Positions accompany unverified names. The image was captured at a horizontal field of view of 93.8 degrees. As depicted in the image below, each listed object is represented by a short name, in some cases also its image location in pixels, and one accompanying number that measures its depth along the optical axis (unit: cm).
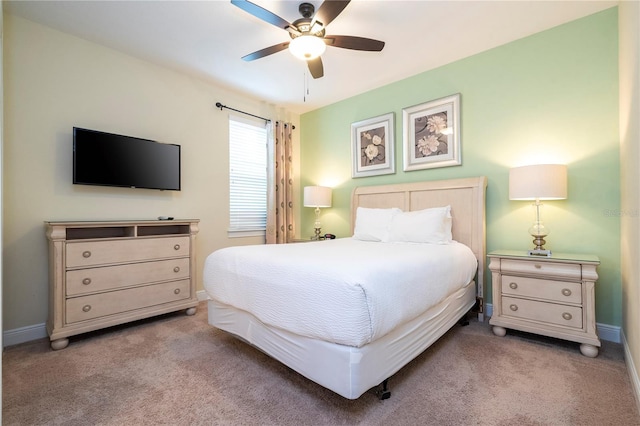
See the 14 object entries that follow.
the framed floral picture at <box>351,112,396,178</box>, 375
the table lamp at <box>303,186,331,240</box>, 412
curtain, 424
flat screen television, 268
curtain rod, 378
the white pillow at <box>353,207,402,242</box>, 319
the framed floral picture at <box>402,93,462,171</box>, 323
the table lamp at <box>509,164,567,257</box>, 237
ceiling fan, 202
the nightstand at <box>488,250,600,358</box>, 217
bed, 147
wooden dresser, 236
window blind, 401
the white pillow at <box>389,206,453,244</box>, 286
